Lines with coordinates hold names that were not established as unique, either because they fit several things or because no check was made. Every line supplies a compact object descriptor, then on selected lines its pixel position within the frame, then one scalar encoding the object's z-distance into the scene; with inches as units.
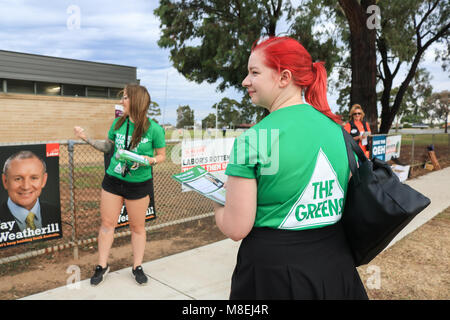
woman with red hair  47.4
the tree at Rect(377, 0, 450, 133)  602.1
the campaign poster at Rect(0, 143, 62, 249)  138.9
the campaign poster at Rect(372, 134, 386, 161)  325.0
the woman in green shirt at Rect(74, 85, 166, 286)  128.6
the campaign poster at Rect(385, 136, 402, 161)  355.9
